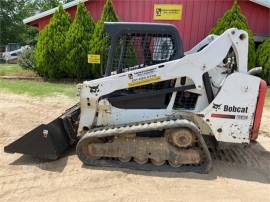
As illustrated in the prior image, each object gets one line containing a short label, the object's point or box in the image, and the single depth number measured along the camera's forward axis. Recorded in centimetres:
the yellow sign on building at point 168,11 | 759
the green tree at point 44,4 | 2474
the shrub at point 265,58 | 682
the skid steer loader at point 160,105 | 265
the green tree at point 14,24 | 2031
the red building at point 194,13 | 751
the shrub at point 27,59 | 790
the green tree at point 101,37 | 687
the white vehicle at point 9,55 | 1518
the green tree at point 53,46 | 712
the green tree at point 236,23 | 697
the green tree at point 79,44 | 699
